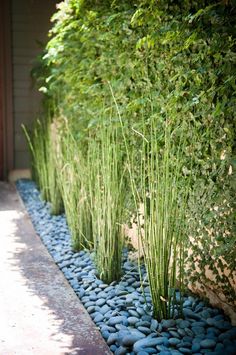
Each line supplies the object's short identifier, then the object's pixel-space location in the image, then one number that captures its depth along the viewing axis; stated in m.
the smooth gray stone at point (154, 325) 1.91
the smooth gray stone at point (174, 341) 1.79
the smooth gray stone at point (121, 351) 1.76
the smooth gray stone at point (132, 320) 1.97
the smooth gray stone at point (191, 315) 2.00
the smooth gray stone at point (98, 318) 2.05
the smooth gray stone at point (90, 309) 2.15
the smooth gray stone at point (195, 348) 1.74
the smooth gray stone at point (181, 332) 1.85
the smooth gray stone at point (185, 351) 1.73
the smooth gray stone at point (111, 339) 1.85
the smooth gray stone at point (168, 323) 1.90
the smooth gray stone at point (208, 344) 1.76
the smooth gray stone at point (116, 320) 1.99
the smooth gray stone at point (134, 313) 2.03
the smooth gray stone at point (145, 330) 1.89
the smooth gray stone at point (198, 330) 1.87
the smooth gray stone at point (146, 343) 1.76
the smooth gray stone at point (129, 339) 1.81
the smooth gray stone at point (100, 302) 2.20
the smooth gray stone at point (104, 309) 2.12
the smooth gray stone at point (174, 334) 1.84
